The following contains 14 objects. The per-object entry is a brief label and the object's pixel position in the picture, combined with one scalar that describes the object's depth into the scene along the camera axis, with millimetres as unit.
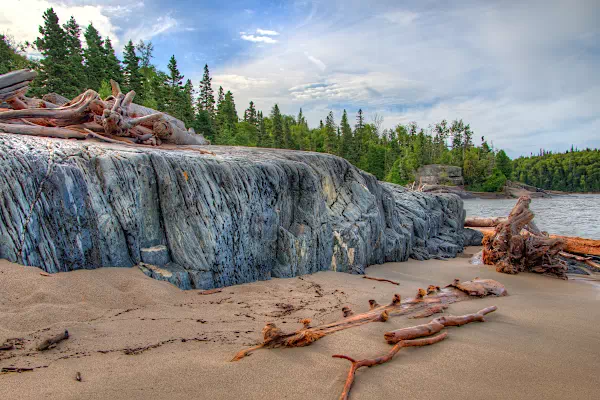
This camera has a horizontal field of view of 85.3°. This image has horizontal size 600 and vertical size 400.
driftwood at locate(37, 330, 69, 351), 2625
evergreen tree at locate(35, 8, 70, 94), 27031
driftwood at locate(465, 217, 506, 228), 15867
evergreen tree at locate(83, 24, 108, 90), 32406
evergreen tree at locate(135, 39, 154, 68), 55125
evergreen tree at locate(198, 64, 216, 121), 52678
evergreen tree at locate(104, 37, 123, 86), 32969
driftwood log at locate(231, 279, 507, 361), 2986
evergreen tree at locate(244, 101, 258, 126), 61719
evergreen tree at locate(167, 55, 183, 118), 34125
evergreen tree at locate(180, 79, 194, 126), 34500
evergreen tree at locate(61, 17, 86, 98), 27859
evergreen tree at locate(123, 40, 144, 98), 35281
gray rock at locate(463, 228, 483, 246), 14296
